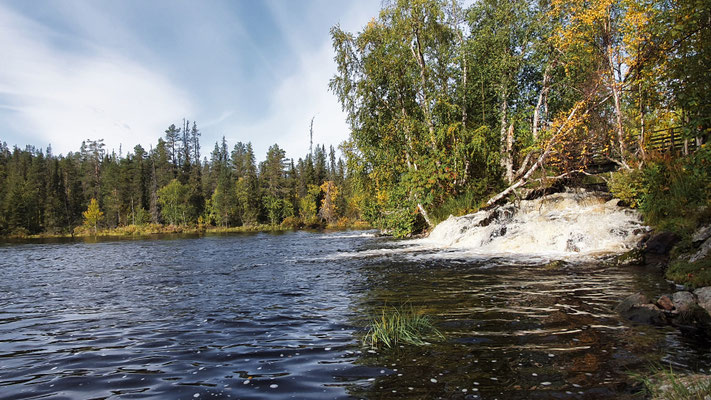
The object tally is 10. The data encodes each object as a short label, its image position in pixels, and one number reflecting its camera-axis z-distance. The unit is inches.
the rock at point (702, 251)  363.3
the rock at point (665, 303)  269.2
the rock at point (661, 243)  478.3
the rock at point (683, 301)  261.3
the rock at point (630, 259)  466.0
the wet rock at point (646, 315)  259.1
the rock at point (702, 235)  399.9
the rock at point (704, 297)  262.2
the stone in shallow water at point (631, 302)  280.4
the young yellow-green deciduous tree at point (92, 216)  3083.2
